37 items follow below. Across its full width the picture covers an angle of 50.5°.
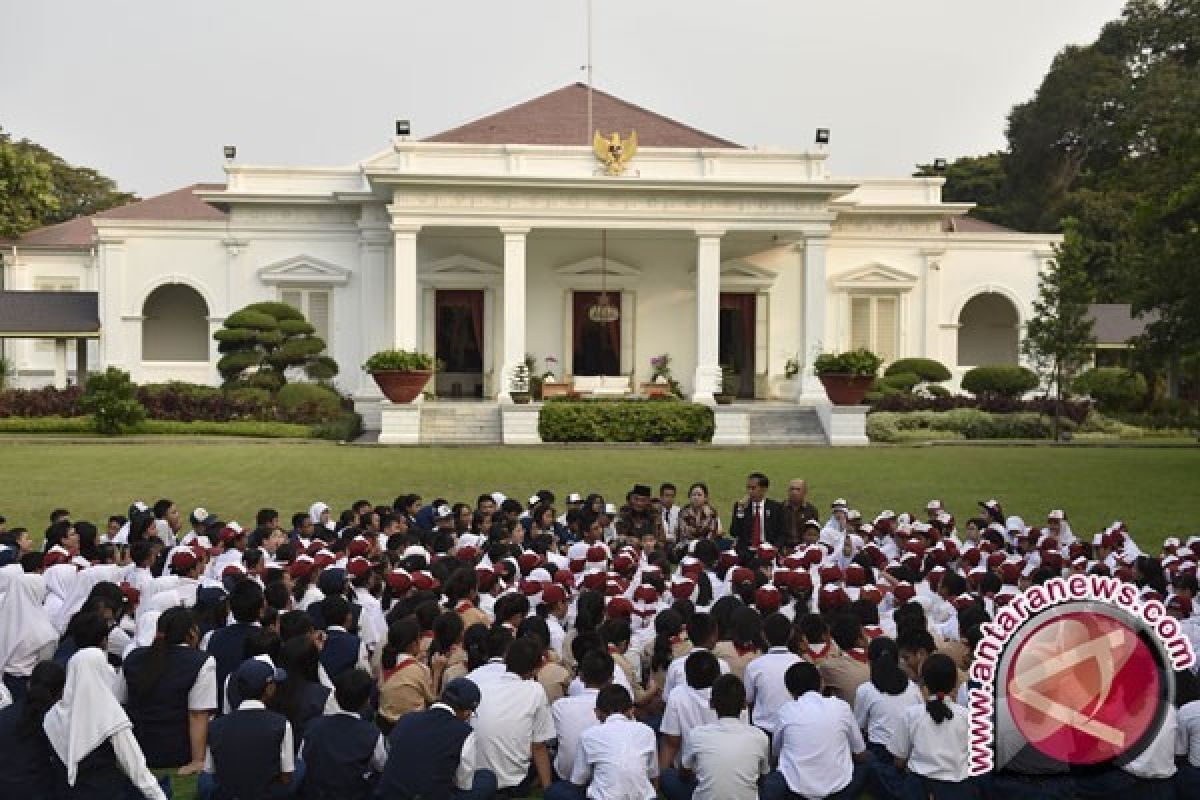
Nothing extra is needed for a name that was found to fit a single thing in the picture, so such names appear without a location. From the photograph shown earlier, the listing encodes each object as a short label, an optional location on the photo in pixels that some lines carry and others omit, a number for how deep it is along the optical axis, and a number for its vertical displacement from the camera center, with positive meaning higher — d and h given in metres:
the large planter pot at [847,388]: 26.83 -0.36
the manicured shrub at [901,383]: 31.48 -0.29
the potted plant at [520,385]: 27.88 -0.33
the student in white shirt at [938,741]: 6.31 -1.85
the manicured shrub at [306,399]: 28.09 -0.64
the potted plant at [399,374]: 26.27 -0.07
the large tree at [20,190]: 38.81 +5.62
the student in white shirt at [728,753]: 6.16 -1.86
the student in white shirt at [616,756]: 6.02 -1.84
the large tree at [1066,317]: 29.53 +1.27
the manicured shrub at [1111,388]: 32.31 -0.42
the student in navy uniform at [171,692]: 6.96 -1.78
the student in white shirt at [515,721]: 6.65 -1.84
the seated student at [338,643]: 7.46 -1.61
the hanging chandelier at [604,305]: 30.03 +1.63
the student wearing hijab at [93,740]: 5.94 -1.73
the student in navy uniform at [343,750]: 6.17 -1.85
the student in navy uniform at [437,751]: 6.09 -1.84
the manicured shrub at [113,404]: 26.34 -0.71
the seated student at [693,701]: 6.62 -1.73
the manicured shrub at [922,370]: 32.00 +0.03
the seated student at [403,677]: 6.88 -1.67
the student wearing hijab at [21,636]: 7.87 -1.66
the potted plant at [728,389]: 28.81 -0.42
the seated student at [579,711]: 6.68 -1.80
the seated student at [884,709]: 6.61 -1.79
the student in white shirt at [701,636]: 7.23 -1.54
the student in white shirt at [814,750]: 6.33 -1.90
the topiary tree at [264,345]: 29.14 +0.59
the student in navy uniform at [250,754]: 6.04 -1.83
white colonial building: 29.44 +2.65
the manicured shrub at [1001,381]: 31.58 -0.24
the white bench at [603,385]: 30.80 -0.35
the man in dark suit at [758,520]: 12.78 -1.50
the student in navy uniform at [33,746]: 5.96 -1.77
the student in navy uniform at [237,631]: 7.57 -1.56
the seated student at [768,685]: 7.06 -1.75
